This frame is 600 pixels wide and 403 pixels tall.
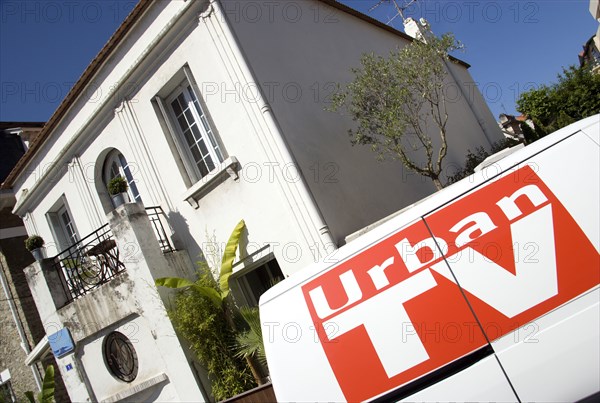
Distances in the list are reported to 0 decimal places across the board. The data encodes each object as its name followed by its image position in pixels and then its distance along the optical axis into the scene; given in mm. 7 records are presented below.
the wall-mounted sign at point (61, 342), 9820
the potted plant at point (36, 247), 10508
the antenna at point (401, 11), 20109
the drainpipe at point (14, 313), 14148
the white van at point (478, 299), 2770
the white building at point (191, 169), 7883
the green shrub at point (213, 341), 7629
